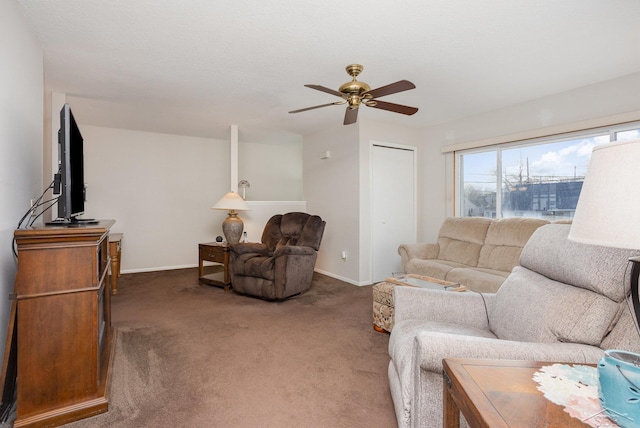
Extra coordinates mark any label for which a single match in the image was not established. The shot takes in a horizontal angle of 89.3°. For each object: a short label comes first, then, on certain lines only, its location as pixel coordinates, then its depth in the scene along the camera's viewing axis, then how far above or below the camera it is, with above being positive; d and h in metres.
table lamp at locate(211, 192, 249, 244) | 4.34 -0.11
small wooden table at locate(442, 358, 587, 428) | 0.74 -0.47
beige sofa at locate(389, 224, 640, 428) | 1.14 -0.46
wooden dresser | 1.52 -0.55
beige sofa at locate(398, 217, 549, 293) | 3.15 -0.47
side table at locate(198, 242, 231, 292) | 4.03 -0.59
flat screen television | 1.73 +0.25
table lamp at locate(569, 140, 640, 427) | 0.69 -0.03
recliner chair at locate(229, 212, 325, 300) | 3.60 -0.58
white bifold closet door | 4.55 +0.10
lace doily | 0.74 -0.47
